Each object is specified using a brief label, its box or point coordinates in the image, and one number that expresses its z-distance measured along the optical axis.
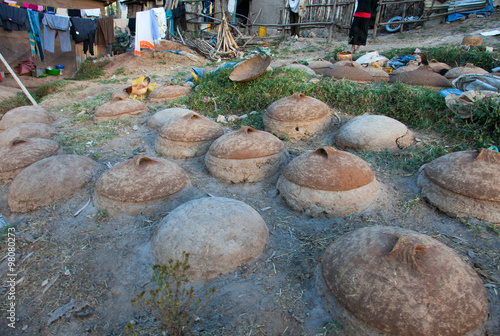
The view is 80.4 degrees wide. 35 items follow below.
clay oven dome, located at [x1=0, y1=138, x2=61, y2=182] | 4.41
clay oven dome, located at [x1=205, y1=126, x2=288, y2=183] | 3.96
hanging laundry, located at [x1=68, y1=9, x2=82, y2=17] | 12.73
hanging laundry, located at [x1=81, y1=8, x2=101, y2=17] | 13.05
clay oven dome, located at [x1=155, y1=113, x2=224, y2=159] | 4.74
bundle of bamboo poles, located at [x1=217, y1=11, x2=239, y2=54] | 12.98
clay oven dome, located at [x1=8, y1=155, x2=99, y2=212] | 3.74
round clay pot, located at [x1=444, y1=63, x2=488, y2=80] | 6.51
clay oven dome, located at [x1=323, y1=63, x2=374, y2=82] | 6.52
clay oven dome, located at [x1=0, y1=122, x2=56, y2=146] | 5.49
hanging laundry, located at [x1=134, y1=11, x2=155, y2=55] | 11.82
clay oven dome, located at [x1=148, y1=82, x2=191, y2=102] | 7.41
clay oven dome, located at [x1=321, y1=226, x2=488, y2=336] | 1.78
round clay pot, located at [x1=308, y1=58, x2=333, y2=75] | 8.20
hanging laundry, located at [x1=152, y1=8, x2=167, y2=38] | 12.30
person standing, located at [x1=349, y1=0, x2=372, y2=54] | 9.64
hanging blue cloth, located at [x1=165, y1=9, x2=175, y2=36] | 14.29
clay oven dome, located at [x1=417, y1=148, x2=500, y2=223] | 2.94
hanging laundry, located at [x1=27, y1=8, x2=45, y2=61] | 10.69
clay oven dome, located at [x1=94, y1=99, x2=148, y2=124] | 6.48
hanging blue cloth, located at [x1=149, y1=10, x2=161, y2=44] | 11.98
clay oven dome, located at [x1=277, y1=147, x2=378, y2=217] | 3.18
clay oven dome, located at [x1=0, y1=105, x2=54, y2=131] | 6.34
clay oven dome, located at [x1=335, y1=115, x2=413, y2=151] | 4.27
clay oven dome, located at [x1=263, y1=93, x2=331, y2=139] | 4.77
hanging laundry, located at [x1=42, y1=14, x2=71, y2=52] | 11.02
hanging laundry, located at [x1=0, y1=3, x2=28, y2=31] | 9.93
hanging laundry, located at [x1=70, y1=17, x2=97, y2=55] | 11.78
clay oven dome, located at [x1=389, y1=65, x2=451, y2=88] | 6.07
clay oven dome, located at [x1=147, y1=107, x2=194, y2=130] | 5.93
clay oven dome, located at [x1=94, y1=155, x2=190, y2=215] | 3.39
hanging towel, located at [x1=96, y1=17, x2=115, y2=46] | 12.36
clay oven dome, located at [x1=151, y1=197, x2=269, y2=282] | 2.51
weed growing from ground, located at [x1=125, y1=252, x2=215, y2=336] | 1.99
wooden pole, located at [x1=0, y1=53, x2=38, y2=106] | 7.76
